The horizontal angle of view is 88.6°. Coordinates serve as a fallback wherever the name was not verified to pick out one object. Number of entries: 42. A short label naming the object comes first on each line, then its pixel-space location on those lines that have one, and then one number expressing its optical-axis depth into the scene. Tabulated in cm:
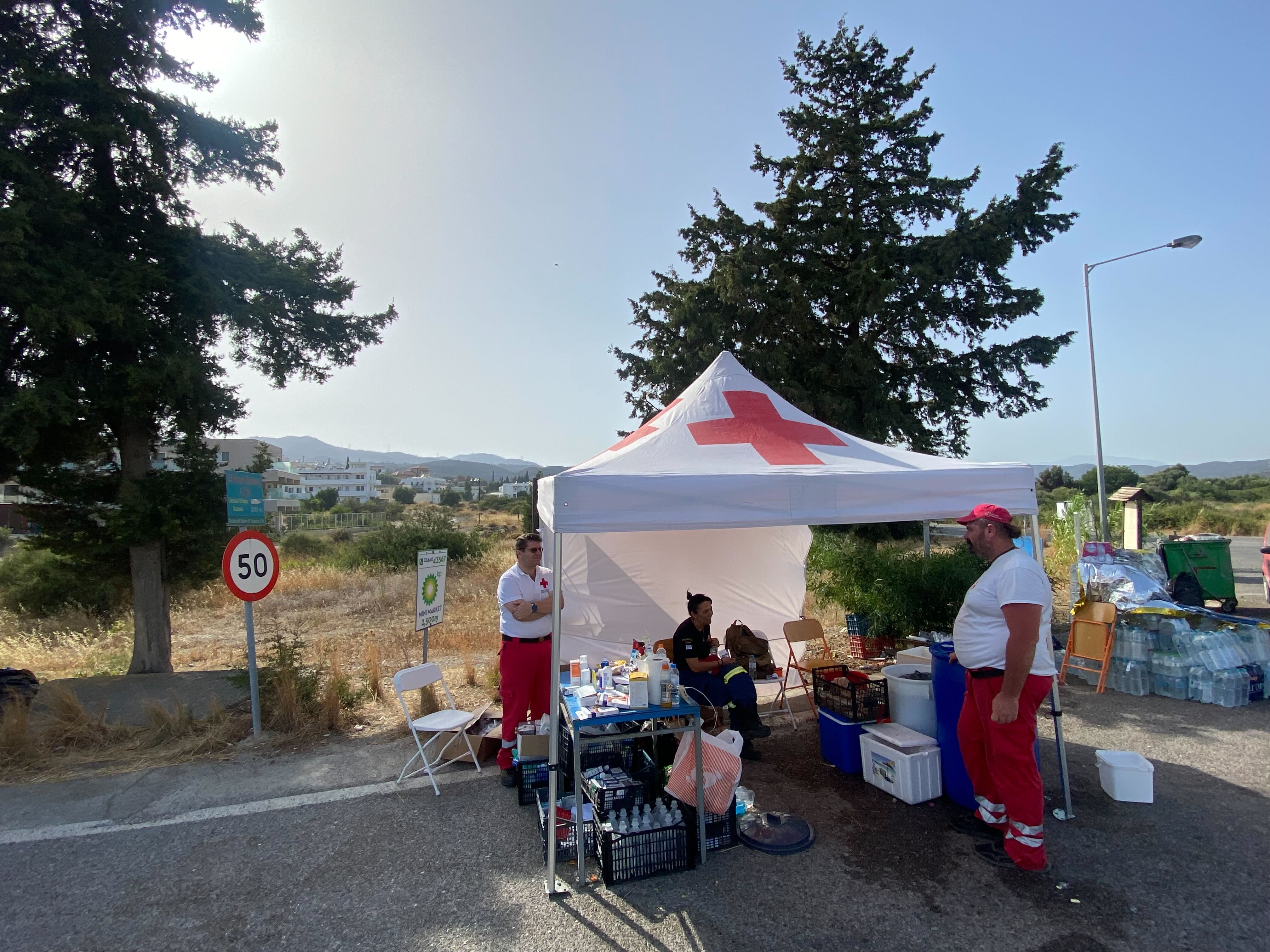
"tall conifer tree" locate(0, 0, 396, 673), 601
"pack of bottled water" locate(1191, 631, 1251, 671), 603
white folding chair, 446
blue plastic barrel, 400
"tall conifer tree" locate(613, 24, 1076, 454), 1286
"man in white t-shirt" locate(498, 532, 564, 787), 457
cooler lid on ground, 360
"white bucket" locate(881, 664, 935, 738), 441
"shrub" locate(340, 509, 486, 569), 1955
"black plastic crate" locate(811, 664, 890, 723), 463
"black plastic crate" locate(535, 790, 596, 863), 354
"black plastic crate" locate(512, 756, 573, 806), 419
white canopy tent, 376
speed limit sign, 520
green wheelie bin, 915
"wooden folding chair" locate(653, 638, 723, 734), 462
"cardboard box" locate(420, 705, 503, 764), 491
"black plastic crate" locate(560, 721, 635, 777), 411
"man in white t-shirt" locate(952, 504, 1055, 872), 326
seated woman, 490
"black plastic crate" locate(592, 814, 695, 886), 330
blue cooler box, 455
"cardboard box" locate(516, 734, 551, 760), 423
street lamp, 1159
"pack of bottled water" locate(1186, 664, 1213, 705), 598
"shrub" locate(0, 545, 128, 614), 1040
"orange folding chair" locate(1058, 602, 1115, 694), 652
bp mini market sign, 612
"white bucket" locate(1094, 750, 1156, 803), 405
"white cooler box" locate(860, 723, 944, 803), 409
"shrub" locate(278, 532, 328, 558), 2425
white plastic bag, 351
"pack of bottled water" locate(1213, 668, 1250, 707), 585
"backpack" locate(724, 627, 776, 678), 610
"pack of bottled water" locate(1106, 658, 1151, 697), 631
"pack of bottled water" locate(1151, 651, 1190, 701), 614
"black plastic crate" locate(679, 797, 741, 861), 361
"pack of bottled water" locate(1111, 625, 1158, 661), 637
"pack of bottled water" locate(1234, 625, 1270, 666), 615
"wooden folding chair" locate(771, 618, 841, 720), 607
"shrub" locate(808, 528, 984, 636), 826
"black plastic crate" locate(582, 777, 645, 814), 356
